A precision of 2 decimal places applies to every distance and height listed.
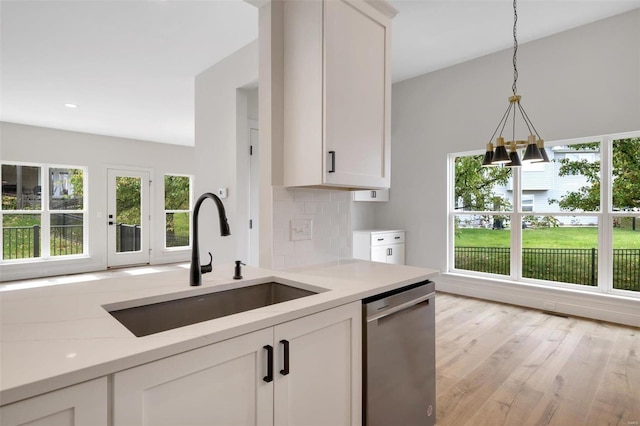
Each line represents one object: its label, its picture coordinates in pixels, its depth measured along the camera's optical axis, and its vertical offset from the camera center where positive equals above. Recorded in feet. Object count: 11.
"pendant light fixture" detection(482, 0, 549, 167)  8.46 +1.55
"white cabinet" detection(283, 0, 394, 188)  5.59 +2.08
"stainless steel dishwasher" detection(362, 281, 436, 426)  4.67 -2.14
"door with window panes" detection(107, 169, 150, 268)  23.49 -0.32
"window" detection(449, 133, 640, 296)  11.82 -0.19
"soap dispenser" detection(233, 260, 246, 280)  5.27 -0.93
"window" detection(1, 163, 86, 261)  20.15 +0.09
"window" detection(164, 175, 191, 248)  26.05 +0.20
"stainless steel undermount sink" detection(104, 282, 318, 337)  4.21 -1.30
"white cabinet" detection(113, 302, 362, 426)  2.73 -1.59
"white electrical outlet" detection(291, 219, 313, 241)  6.31 -0.31
